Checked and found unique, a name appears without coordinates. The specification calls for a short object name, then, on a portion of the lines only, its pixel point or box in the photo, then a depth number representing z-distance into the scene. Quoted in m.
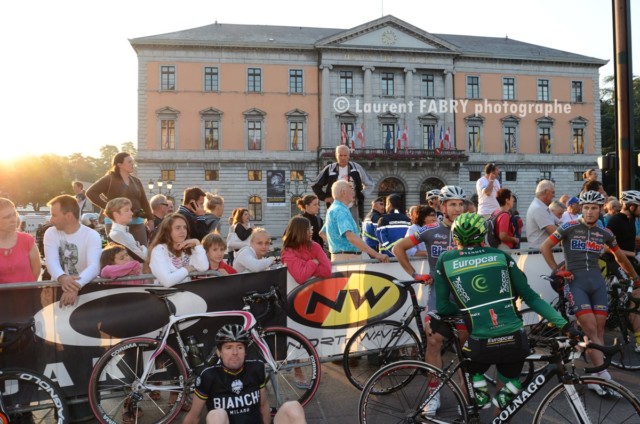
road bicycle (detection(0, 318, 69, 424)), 4.14
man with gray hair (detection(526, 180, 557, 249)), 7.52
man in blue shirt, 6.27
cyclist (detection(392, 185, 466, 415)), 5.24
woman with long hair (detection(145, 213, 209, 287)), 5.12
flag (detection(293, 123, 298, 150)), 46.53
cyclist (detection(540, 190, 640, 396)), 5.55
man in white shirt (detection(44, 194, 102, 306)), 5.00
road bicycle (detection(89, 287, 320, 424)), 4.52
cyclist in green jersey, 3.59
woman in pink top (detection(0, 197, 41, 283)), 4.75
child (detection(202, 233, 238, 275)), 5.91
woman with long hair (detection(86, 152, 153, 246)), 7.22
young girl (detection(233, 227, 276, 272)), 6.16
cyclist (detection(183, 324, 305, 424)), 3.47
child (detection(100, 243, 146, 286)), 5.04
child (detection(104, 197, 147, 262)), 6.11
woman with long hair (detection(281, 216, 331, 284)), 5.56
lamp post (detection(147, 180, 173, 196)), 41.65
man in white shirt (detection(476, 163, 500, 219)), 10.02
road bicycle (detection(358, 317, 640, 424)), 3.39
